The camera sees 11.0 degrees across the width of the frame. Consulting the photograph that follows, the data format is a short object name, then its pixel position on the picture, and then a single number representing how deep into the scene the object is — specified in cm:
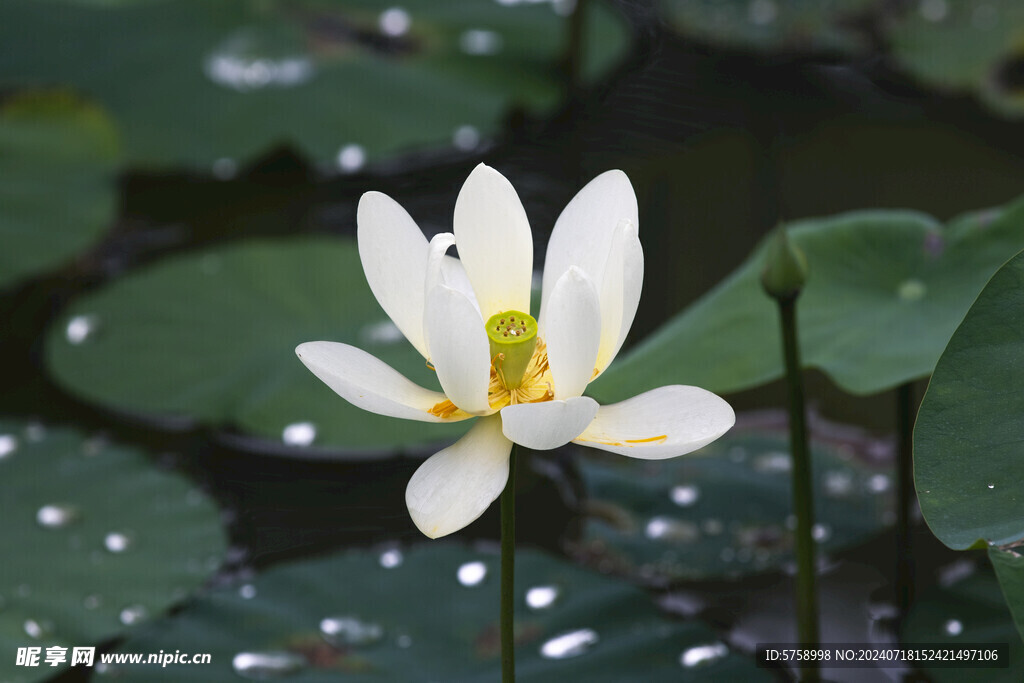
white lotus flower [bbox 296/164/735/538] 224
